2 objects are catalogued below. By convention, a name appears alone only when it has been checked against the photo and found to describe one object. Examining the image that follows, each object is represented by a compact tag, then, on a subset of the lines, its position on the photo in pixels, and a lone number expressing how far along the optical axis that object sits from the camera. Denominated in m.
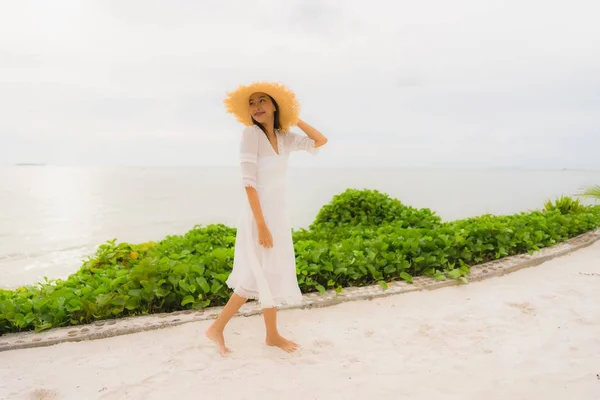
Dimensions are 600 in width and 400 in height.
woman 3.38
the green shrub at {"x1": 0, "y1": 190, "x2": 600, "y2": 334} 4.35
